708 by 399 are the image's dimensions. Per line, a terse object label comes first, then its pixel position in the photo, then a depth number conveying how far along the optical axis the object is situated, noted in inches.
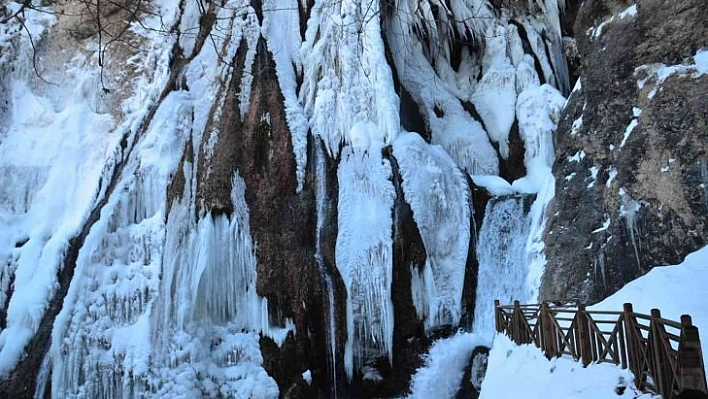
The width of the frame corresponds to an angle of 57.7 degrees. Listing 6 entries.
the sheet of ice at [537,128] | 636.1
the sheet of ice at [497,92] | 693.3
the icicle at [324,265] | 518.0
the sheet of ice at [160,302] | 490.8
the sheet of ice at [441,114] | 674.8
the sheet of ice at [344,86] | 591.8
